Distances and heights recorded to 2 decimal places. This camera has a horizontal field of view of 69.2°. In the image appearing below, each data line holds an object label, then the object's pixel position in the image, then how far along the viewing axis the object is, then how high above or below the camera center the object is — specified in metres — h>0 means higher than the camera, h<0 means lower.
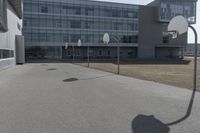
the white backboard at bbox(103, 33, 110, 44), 16.34 +2.35
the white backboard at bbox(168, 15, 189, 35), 7.16 +1.70
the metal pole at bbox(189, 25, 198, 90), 6.93 +0.51
